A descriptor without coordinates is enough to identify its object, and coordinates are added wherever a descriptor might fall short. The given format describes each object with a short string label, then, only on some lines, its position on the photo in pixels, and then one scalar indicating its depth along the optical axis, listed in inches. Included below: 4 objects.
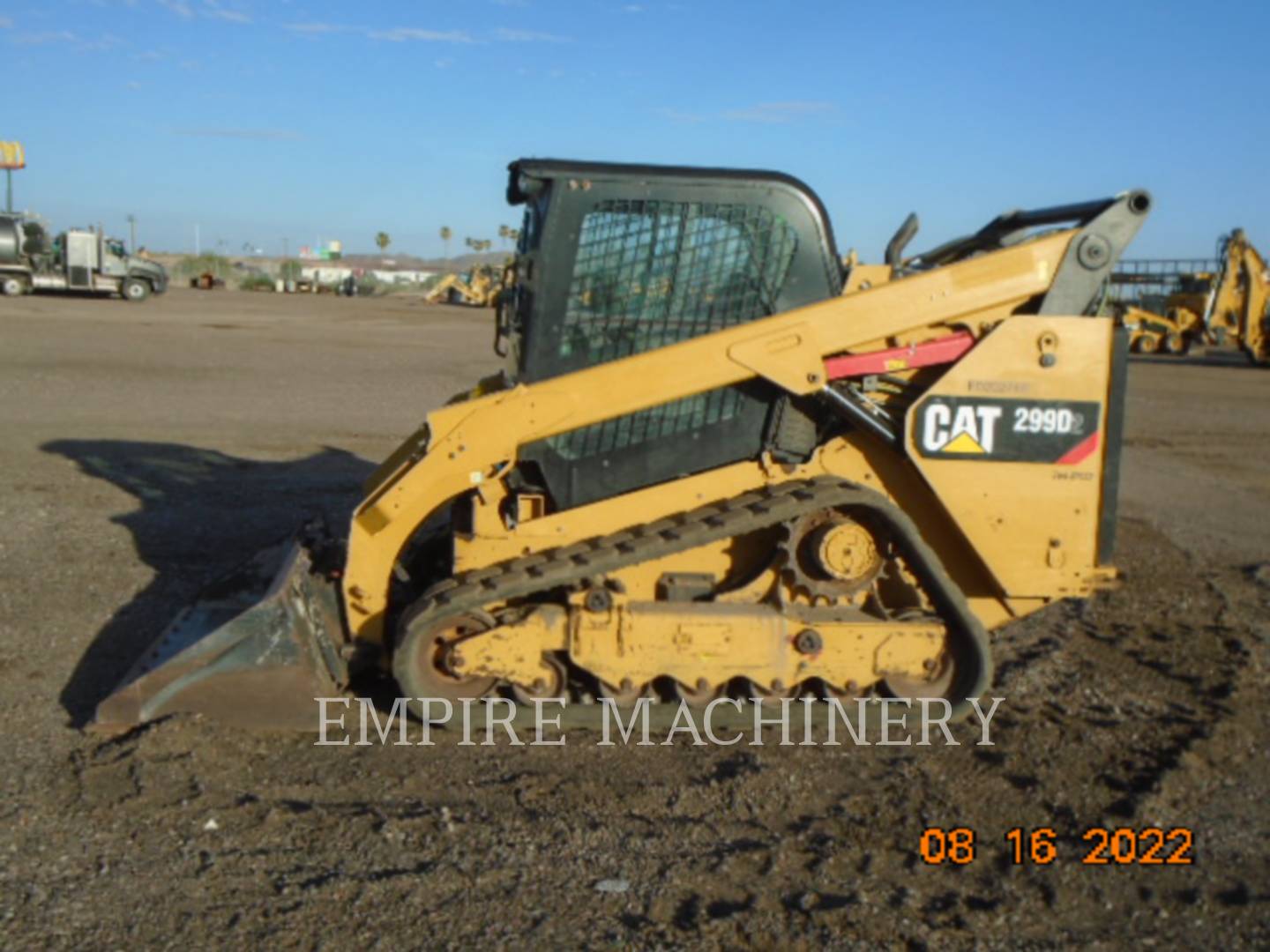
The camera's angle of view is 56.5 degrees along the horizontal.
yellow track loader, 200.8
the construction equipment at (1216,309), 1178.0
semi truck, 1438.2
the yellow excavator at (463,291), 2204.7
